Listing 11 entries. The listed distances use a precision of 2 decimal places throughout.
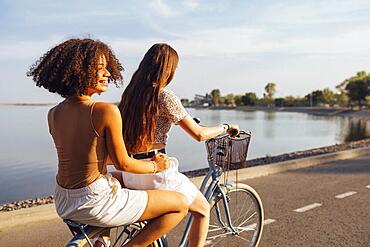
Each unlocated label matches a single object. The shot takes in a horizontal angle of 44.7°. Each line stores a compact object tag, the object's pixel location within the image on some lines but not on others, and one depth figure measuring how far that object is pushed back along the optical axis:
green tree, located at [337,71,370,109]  77.81
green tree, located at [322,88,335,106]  103.69
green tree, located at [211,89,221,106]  134.50
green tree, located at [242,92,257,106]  127.38
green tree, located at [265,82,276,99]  130.88
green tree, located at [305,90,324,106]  108.62
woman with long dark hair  2.63
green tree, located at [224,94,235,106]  132.68
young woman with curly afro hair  2.27
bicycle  3.18
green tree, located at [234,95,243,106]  131.38
